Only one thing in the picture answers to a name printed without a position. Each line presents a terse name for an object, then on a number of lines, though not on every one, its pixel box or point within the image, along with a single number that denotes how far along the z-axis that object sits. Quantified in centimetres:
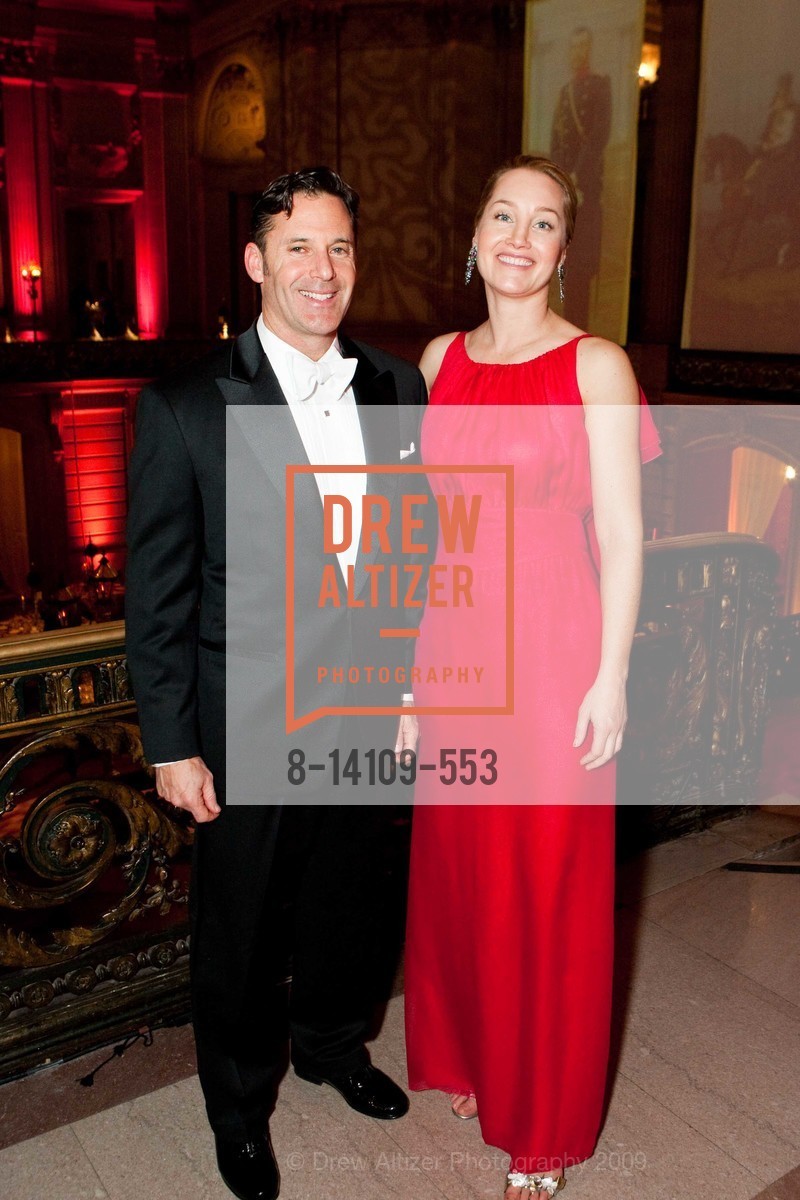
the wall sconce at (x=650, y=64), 1050
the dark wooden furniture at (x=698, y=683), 406
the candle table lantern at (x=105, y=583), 1398
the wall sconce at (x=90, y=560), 1627
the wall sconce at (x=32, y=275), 1842
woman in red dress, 223
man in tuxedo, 217
